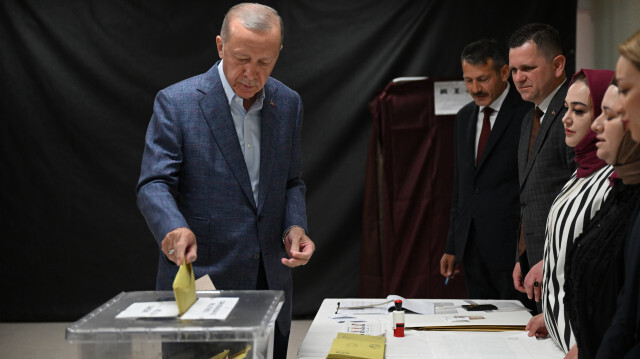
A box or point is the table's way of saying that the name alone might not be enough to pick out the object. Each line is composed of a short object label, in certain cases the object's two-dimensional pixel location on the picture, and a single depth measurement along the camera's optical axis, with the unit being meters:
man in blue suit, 1.85
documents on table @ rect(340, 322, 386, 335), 2.04
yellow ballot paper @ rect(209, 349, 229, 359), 1.23
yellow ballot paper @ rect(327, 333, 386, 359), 1.70
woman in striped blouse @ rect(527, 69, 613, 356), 1.68
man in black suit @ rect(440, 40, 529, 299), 3.10
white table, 1.78
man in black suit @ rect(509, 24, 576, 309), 2.37
